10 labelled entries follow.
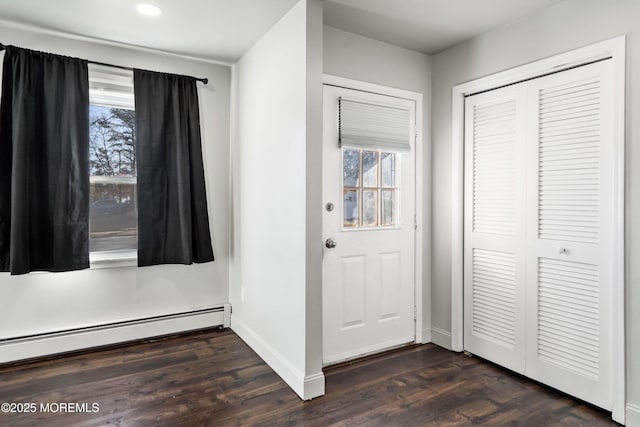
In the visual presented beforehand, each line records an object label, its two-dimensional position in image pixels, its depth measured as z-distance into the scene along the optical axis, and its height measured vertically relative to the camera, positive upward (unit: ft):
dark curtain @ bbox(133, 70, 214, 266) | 10.41 +0.97
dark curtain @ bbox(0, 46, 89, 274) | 8.88 +1.07
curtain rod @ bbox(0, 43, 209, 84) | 8.84 +3.72
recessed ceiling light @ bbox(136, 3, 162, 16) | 7.99 +4.20
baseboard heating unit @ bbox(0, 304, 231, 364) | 9.28 -3.39
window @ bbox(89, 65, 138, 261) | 10.30 +1.13
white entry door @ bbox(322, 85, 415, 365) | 9.29 -0.43
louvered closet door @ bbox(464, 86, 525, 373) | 8.75 -0.51
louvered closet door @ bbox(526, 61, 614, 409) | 7.25 -0.52
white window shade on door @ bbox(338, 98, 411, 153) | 9.34 +2.03
